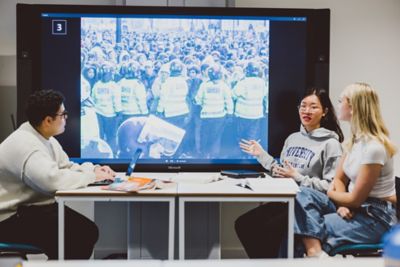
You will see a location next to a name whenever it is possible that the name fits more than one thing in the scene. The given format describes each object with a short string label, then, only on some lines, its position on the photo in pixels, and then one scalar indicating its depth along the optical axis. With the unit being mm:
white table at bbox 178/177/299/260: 2893
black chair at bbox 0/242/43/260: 2791
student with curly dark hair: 2881
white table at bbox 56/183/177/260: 2854
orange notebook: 2896
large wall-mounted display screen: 3738
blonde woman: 2740
